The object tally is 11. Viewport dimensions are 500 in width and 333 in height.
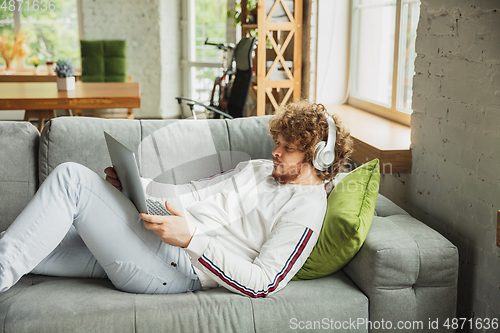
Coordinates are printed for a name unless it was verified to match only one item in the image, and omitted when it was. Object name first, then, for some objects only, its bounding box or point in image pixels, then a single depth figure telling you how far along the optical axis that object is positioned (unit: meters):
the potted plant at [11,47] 6.30
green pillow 1.38
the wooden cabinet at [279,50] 3.50
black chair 3.40
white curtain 3.41
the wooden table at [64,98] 3.09
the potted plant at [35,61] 5.76
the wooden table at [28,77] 5.59
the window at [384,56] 2.55
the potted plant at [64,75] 3.53
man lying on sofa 1.25
